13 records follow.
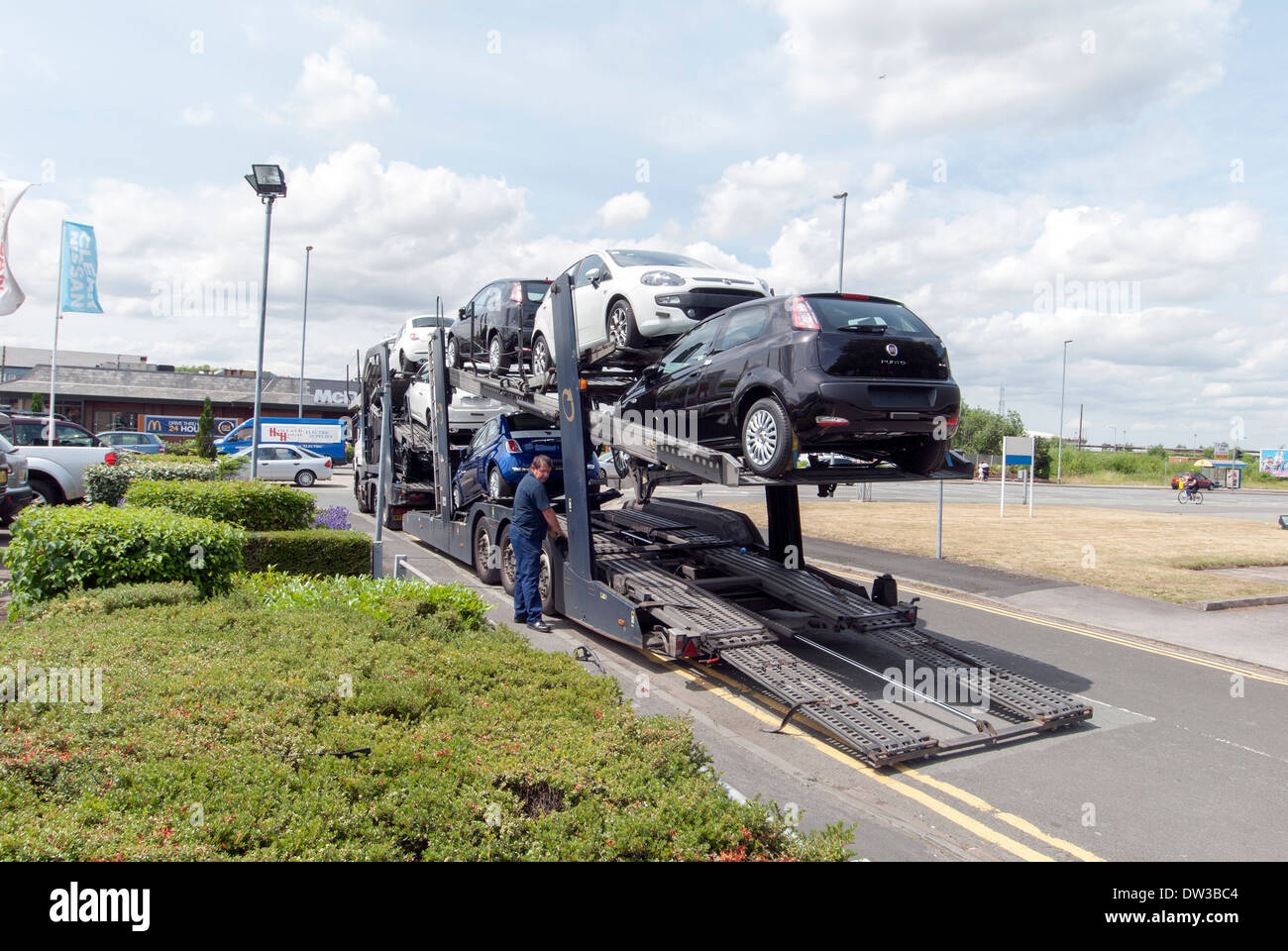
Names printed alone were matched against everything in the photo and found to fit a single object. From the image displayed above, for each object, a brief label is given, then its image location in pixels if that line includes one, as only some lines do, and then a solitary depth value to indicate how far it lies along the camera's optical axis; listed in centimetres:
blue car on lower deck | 1086
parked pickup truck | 1379
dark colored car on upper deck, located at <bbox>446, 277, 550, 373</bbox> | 1107
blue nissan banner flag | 2531
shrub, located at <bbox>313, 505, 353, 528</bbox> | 1388
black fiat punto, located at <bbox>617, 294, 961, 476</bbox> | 637
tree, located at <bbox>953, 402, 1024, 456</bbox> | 6950
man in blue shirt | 895
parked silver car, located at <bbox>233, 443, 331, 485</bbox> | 3061
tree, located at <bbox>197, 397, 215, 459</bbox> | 3356
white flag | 1153
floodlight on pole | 1606
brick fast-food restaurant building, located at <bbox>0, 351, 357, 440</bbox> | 4659
